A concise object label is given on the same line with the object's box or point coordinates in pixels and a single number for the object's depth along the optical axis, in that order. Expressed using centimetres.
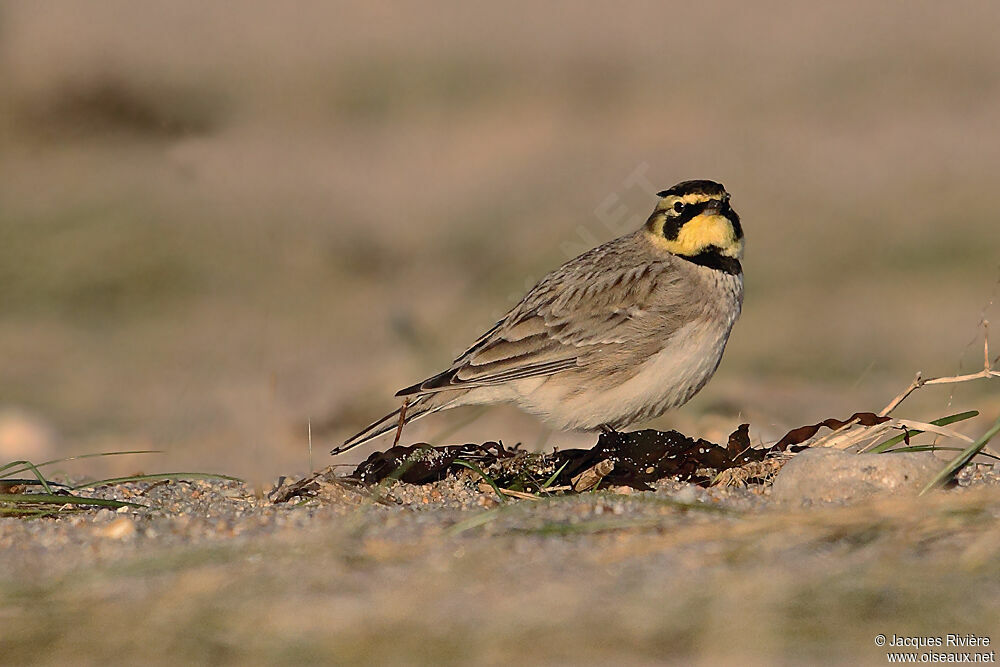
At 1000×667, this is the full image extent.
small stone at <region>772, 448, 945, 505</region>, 884
